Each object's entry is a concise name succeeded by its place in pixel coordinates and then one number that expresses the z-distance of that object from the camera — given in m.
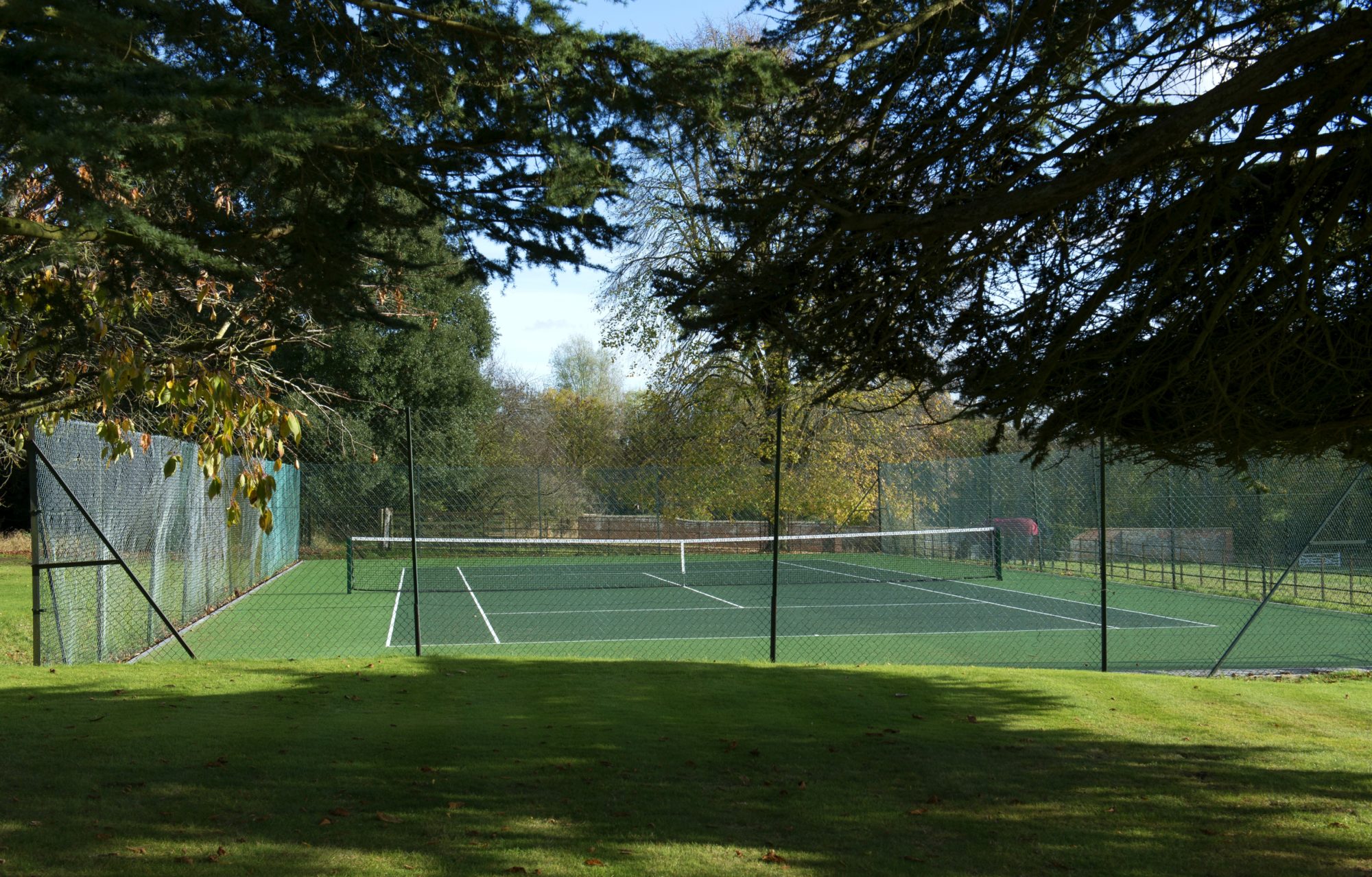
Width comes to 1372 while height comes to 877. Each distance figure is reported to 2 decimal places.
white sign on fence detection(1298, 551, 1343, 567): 17.72
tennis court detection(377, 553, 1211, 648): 16.77
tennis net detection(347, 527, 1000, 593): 25.23
